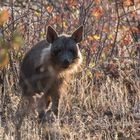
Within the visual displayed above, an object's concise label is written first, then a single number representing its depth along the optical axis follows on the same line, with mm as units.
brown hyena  16437
